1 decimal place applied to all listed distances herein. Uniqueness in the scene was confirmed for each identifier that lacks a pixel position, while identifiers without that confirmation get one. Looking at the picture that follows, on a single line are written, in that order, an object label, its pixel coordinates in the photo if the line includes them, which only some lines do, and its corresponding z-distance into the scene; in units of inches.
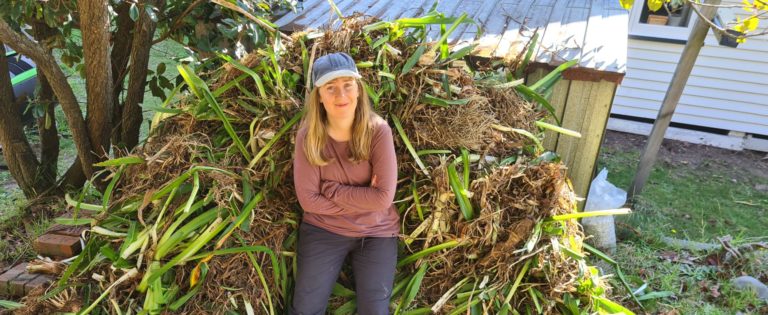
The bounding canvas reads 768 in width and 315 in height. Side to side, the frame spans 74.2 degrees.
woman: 84.9
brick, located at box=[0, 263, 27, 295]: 99.1
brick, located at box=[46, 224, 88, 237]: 104.0
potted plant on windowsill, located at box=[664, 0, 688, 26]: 235.1
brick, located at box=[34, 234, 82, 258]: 99.3
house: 233.5
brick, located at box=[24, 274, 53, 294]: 95.8
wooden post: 140.0
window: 233.6
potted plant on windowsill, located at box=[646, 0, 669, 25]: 238.1
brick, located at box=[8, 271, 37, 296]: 98.1
